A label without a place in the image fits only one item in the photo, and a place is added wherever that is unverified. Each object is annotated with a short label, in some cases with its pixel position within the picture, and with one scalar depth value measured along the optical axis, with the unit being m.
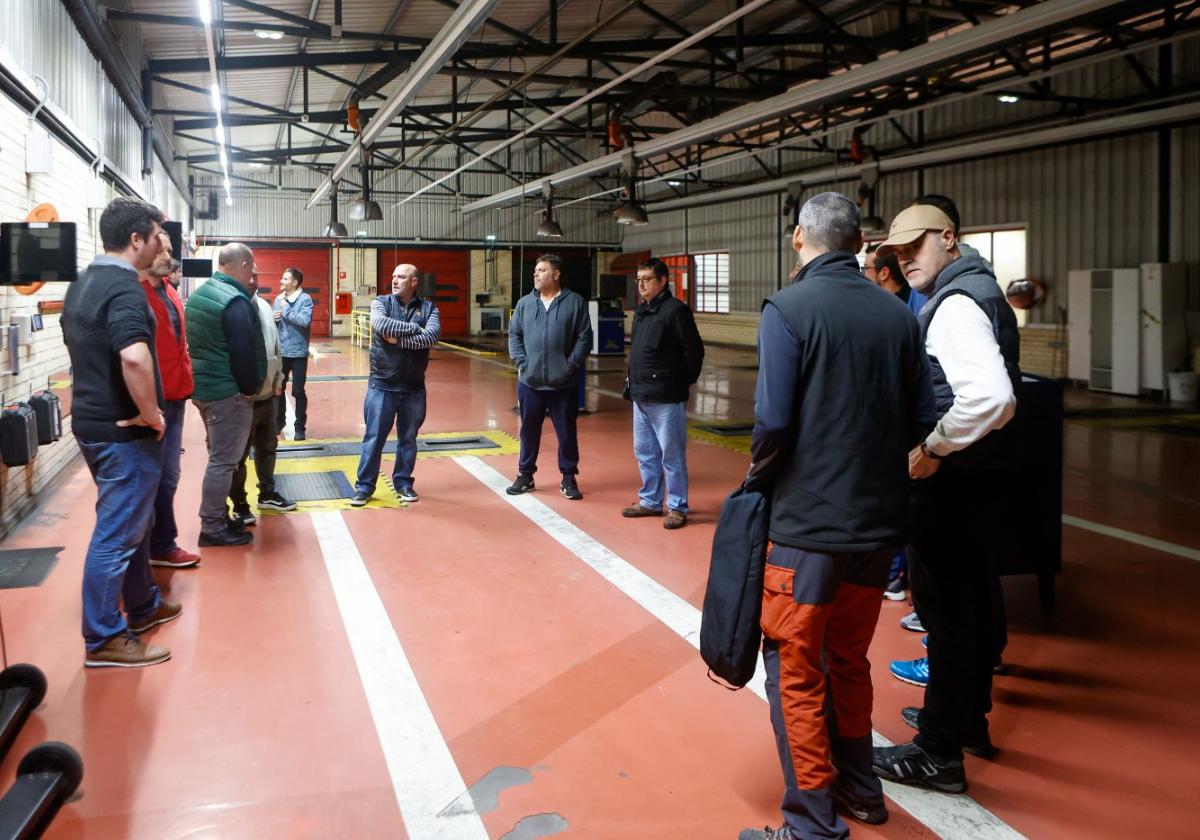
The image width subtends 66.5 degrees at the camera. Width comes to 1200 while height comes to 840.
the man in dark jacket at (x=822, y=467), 2.38
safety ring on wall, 6.16
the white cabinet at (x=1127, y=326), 13.23
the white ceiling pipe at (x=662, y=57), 8.40
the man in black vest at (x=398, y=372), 6.44
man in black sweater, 3.50
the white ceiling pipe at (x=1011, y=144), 12.62
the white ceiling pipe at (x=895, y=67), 6.90
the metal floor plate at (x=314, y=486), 6.82
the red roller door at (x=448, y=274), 30.20
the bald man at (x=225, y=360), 5.25
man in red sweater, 4.56
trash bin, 12.91
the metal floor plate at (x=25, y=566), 4.84
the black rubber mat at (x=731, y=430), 10.09
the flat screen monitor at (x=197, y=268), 7.94
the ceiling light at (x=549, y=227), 16.12
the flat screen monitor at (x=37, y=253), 4.42
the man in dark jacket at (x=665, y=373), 5.95
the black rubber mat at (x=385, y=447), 8.57
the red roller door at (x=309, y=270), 28.69
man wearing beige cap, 2.72
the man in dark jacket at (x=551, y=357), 6.64
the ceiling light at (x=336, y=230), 15.40
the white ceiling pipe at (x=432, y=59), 7.27
